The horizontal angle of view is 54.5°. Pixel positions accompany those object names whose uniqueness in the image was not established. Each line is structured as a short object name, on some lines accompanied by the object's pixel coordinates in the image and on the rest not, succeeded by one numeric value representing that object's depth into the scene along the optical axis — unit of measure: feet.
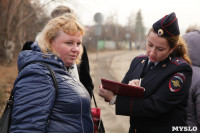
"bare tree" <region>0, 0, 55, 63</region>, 40.01
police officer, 5.60
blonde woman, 4.10
